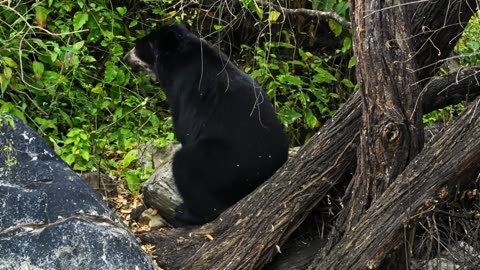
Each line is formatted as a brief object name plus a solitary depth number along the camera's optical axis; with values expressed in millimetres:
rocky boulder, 9648
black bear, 12125
